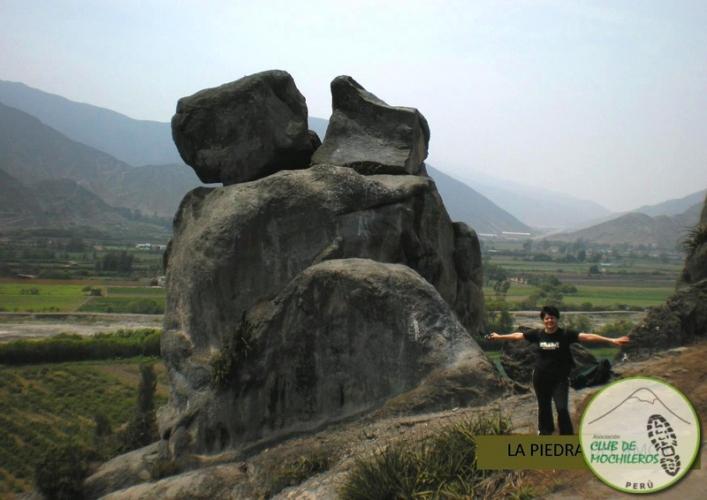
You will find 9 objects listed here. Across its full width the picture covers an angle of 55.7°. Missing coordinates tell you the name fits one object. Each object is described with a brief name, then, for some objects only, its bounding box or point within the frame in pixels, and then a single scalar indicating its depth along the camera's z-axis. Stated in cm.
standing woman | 944
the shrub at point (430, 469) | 903
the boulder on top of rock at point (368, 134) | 2044
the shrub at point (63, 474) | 1872
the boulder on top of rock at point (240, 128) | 1981
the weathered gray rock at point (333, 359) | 1357
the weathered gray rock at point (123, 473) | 1724
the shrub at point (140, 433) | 2798
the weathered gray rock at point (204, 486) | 1333
